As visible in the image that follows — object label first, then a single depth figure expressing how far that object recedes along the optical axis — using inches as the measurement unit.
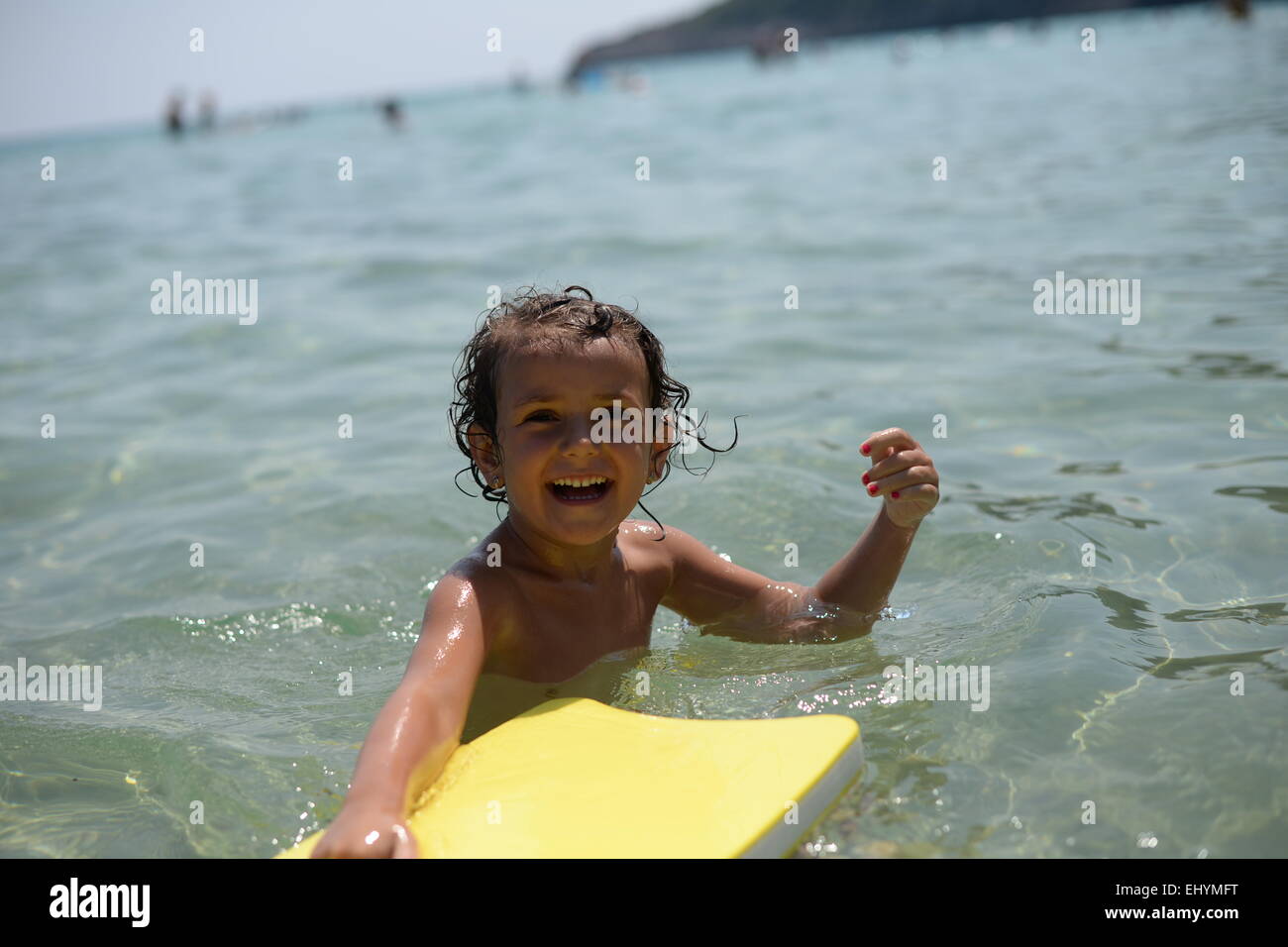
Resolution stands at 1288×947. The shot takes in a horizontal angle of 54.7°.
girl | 98.5
